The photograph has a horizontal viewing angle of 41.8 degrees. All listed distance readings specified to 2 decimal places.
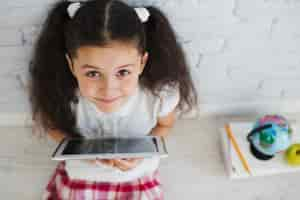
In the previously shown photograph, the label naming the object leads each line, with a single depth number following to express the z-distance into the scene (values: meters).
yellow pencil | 0.97
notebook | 0.97
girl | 0.67
